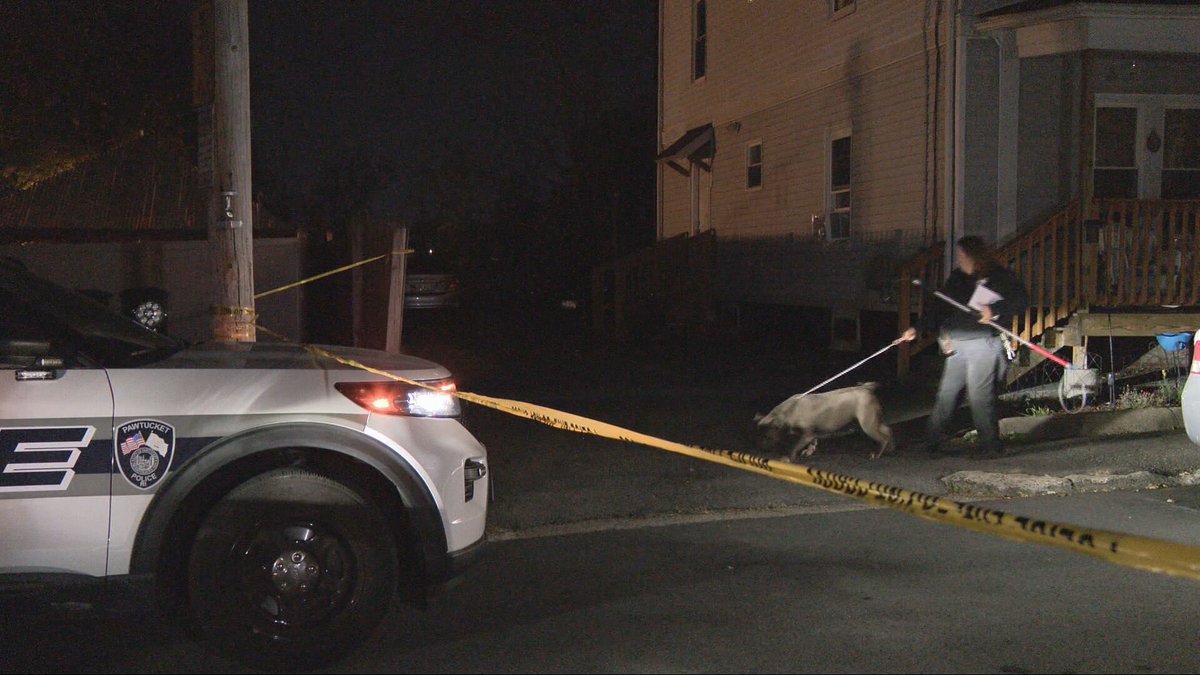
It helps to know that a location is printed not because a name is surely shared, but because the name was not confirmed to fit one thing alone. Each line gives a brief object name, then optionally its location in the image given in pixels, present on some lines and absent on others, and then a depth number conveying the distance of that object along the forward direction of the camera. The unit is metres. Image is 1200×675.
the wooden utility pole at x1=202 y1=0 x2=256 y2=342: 7.28
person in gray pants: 8.48
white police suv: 4.32
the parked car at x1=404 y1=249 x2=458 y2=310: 23.81
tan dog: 8.75
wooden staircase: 11.91
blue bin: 10.76
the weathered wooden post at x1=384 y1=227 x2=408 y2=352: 10.46
